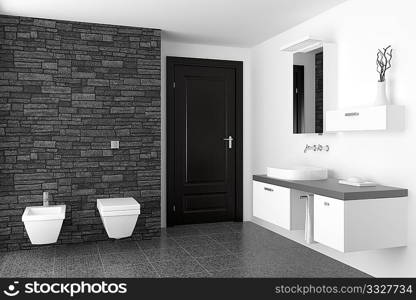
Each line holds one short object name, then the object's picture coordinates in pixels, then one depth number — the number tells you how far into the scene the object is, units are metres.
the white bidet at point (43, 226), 3.97
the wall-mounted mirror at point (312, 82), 4.06
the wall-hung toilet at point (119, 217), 4.21
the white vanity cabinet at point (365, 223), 3.08
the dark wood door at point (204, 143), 5.56
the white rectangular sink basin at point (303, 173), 3.91
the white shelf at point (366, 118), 3.19
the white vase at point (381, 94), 3.32
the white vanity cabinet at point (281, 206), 3.88
